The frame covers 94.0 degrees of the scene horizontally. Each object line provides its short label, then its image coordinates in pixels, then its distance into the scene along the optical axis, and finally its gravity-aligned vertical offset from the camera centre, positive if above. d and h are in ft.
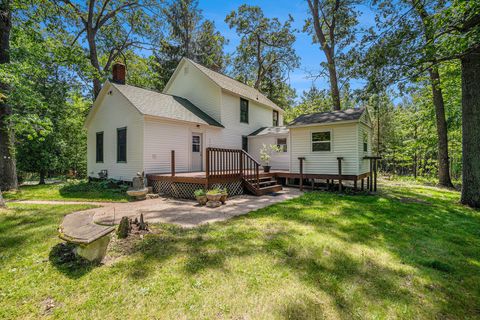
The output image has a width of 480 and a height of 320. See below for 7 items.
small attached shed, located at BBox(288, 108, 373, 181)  32.27 +2.55
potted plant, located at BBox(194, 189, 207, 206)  23.52 -3.87
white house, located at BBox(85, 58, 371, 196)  32.48 +4.71
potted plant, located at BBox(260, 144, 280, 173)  38.71 +1.76
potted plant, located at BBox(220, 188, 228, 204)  23.74 -3.90
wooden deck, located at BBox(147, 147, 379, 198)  26.94 -2.52
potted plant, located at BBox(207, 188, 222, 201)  22.60 -3.56
